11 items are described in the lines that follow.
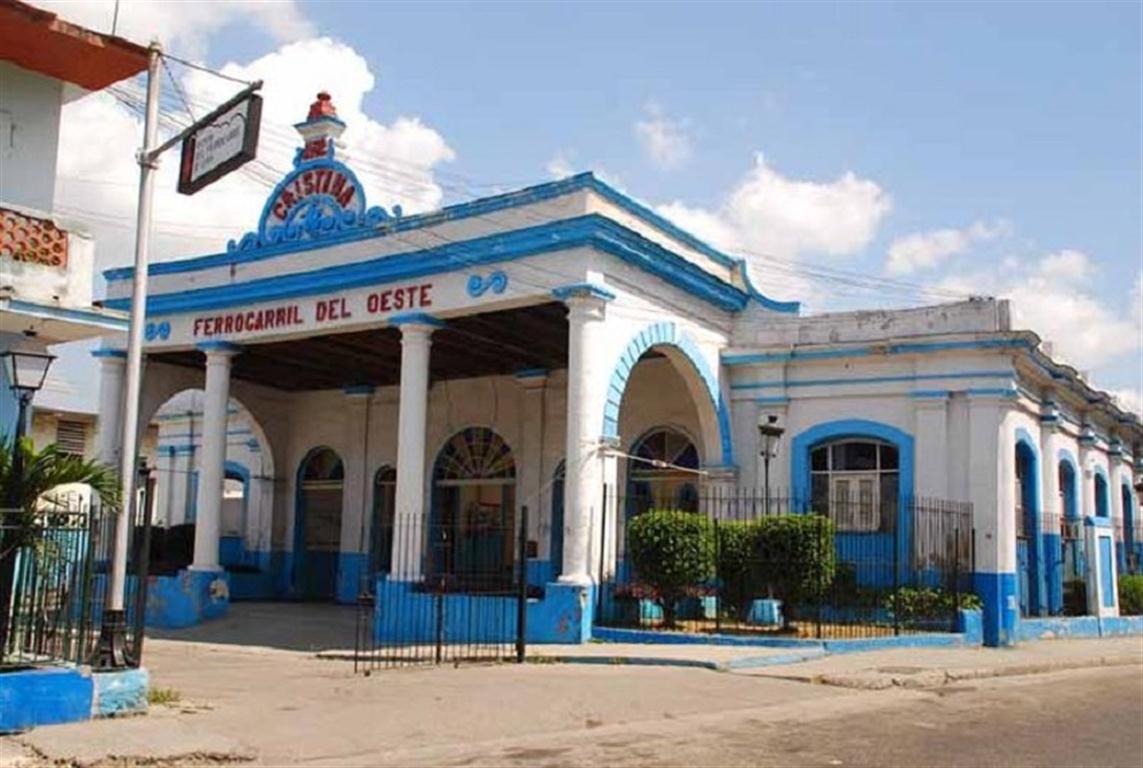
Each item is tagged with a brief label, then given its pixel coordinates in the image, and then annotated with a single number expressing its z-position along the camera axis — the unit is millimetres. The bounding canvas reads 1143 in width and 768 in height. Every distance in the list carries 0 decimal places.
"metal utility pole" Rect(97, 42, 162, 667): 10414
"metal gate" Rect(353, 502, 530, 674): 15289
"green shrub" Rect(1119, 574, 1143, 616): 25219
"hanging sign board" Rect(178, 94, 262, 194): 10109
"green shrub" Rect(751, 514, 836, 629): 16609
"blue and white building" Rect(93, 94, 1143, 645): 17625
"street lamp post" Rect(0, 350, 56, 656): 9914
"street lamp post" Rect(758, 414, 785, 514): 18256
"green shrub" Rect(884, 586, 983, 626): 18359
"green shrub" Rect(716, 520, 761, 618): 17219
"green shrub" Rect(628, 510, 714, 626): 16672
